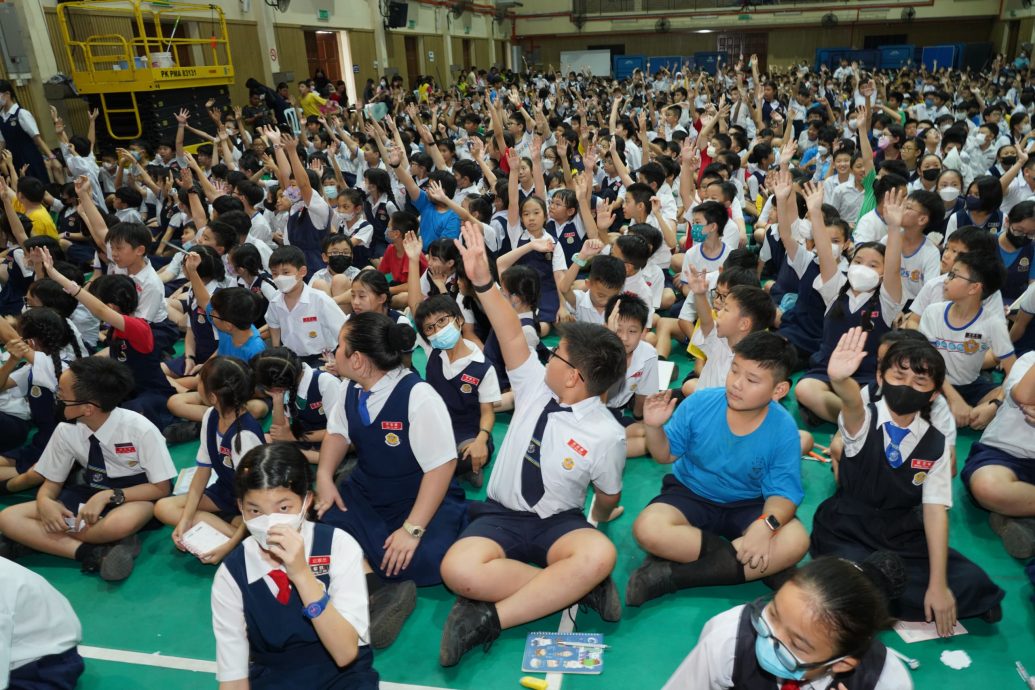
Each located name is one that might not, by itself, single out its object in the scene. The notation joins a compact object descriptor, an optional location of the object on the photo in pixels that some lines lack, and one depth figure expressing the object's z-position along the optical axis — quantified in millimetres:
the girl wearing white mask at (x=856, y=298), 3973
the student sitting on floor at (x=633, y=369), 3539
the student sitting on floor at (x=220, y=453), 3148
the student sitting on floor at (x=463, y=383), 3562
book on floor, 2629
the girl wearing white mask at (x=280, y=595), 2088
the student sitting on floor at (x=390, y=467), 2916
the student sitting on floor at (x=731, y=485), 2746
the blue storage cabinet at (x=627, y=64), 29250
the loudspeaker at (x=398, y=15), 19969
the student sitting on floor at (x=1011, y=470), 3070
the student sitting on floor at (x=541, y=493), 2666
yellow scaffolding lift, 10672
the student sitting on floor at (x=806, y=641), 1613
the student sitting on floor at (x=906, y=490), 2625
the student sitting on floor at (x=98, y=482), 3275
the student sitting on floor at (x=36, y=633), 2188
